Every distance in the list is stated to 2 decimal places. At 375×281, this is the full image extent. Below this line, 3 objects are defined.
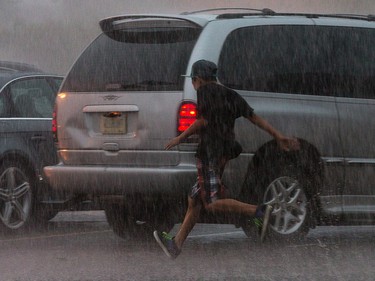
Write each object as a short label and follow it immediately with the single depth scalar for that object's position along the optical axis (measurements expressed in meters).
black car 22.19
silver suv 18.69
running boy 17.61
